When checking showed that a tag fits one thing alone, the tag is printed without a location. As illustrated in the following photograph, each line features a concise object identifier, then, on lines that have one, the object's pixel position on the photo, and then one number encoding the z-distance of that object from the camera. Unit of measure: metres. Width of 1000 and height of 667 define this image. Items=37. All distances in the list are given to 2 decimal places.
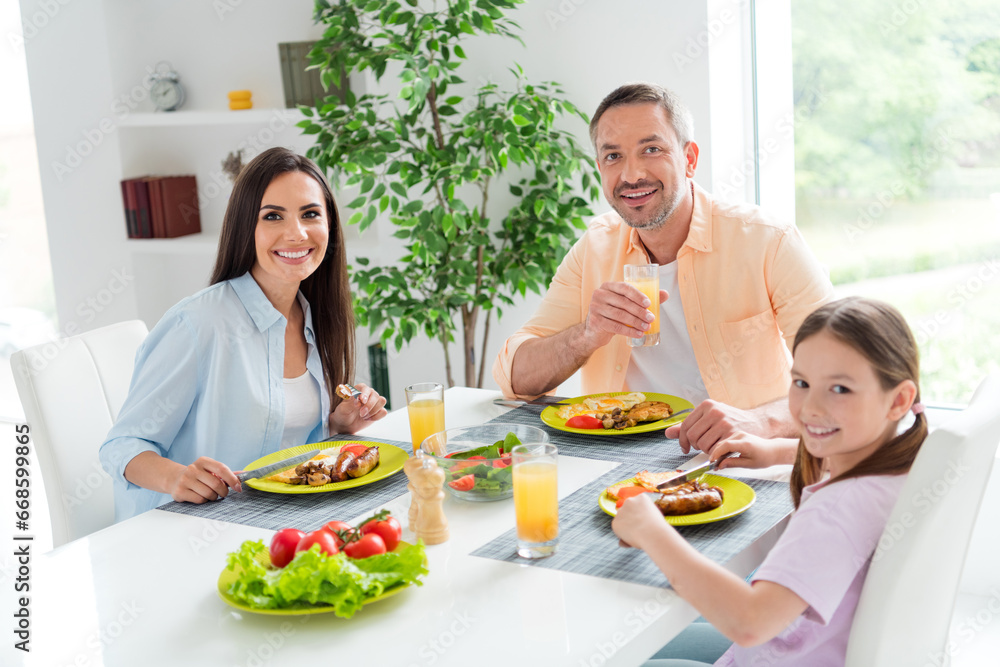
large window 2.76
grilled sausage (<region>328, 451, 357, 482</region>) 1.64
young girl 1.12
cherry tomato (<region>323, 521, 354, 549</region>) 1.27
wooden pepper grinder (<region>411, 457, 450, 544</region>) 1.38
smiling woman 1.85
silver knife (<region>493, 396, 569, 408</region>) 2.13
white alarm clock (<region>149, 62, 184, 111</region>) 4.04
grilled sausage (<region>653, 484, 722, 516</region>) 1.39
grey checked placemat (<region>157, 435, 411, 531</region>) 1.51
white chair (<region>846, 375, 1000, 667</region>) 1.14
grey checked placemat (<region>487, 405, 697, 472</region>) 1.69
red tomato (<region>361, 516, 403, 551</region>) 1.29
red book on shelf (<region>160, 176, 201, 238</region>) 4.08
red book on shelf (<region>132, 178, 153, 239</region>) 4.07
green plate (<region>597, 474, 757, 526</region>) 1.36
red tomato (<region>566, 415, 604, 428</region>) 1.87
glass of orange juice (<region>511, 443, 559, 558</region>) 1.30
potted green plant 2.96
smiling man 2.16
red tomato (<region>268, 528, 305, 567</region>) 1.26
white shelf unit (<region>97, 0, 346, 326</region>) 3.89
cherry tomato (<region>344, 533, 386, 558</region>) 1.24
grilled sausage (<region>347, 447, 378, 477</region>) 1.65
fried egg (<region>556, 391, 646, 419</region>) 1.95
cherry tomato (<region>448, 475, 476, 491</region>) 1.54
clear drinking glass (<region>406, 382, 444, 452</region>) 1.78
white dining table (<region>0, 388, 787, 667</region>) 1.10
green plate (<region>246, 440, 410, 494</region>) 1.61
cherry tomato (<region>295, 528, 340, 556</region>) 1.22
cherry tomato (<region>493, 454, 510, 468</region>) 1.54
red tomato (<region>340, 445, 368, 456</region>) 1.71
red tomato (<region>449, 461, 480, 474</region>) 1.54
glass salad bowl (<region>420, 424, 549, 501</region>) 1.54
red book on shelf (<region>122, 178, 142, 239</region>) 4.07
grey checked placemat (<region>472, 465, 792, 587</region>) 1.26
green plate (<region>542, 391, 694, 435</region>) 1.83
